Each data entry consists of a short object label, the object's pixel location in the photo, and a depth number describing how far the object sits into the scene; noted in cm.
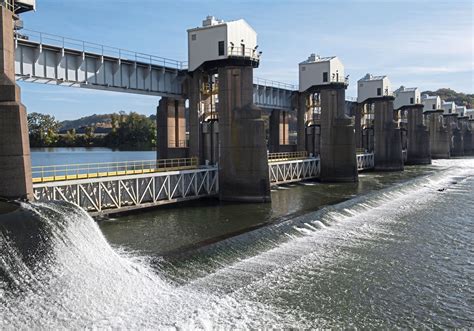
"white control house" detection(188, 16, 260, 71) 3619
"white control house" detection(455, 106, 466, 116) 13712
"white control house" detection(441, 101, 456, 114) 12531
